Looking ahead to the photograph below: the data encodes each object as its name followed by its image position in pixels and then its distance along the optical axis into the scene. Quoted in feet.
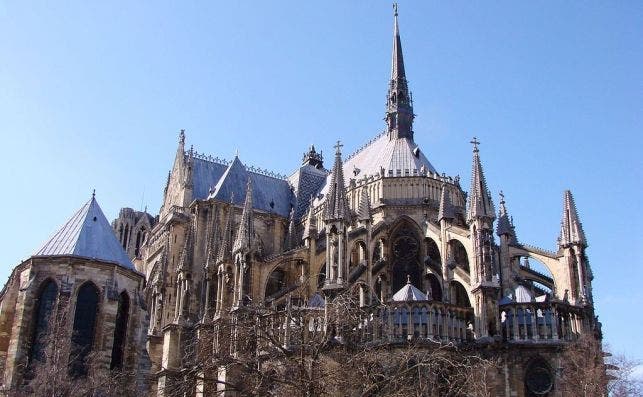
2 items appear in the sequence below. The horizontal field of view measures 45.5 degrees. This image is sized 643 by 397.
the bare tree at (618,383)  79.33
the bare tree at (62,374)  79.30
